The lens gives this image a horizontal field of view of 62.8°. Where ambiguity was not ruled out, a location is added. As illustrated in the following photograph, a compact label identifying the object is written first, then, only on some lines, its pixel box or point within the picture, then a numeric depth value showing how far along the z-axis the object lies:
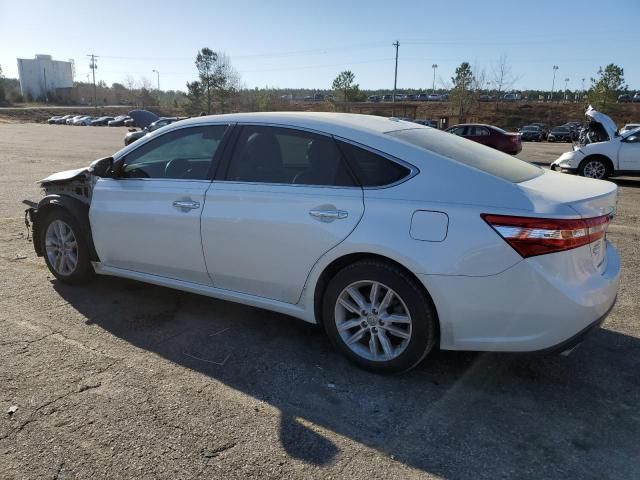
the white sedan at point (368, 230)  2.87
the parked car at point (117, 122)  65.76
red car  21.39
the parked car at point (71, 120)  72.68
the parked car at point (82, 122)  70.00
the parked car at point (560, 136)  44.22
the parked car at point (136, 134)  20.67
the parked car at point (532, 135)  45.06
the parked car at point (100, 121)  69.94
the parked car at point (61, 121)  74.47
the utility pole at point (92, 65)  122.50
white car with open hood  12.90
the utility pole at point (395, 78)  62.91
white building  139.88
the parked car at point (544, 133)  46.70
